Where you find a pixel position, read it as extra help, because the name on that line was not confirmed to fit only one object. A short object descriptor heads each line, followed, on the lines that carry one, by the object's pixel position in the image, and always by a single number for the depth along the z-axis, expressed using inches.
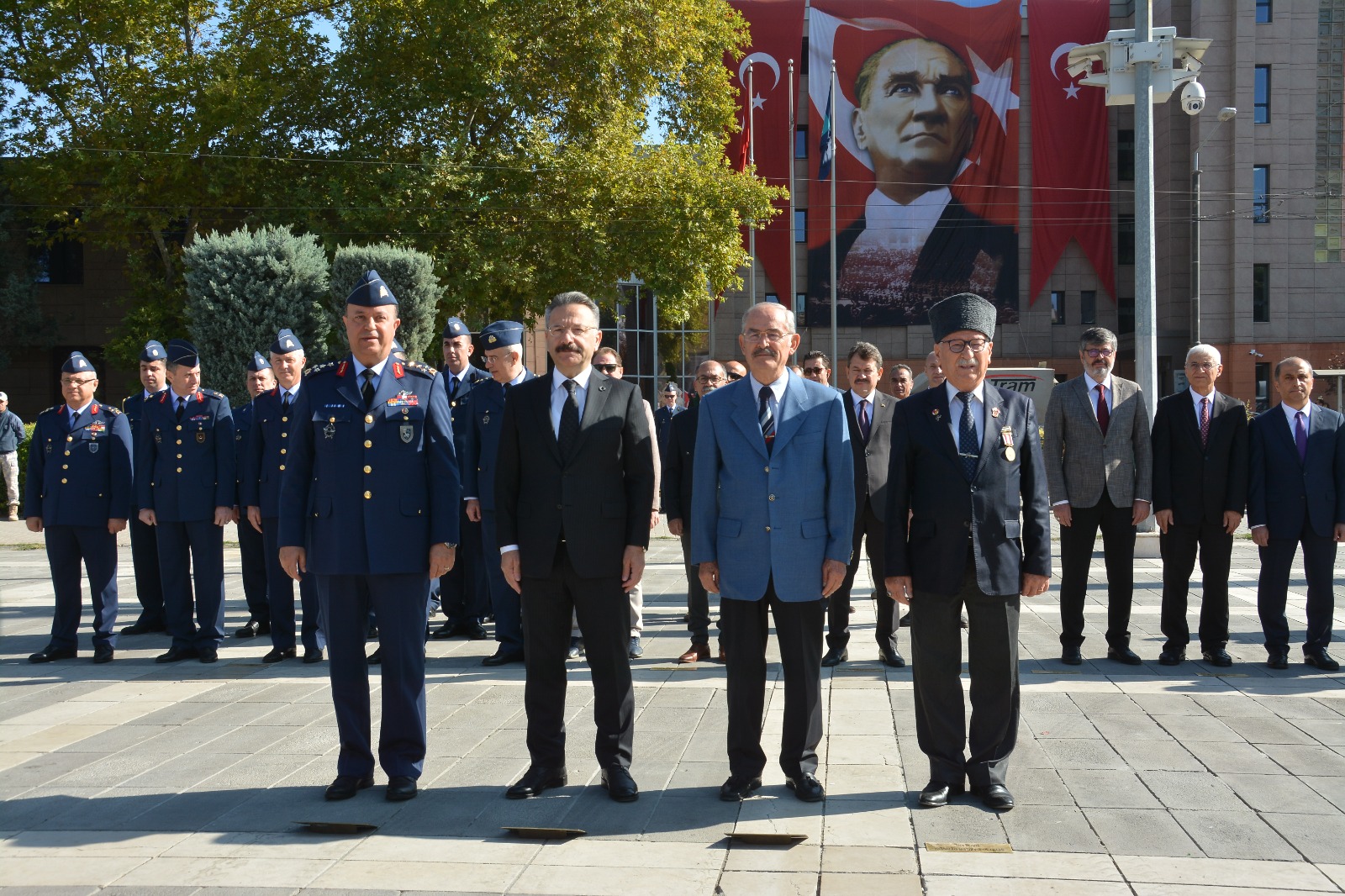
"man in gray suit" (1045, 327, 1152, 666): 317.4
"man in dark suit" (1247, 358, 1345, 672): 312.7
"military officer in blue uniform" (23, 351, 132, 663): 346.9
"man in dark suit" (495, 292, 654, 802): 204.7
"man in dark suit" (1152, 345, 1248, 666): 315.9
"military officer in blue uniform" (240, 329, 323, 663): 341.4
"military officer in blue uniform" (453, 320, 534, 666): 327.6
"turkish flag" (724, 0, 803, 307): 1801.2
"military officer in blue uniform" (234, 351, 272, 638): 385.7
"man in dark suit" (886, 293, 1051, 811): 199.8
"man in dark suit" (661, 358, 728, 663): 253.0
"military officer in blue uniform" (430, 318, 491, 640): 369.4
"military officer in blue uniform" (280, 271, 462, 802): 209.6
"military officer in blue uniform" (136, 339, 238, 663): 346.0
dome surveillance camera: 618.2
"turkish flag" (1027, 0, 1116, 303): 1835.6
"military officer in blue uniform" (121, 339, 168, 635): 395.2
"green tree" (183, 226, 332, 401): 926.4
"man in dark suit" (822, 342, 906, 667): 312.8
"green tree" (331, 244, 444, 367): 937.5
